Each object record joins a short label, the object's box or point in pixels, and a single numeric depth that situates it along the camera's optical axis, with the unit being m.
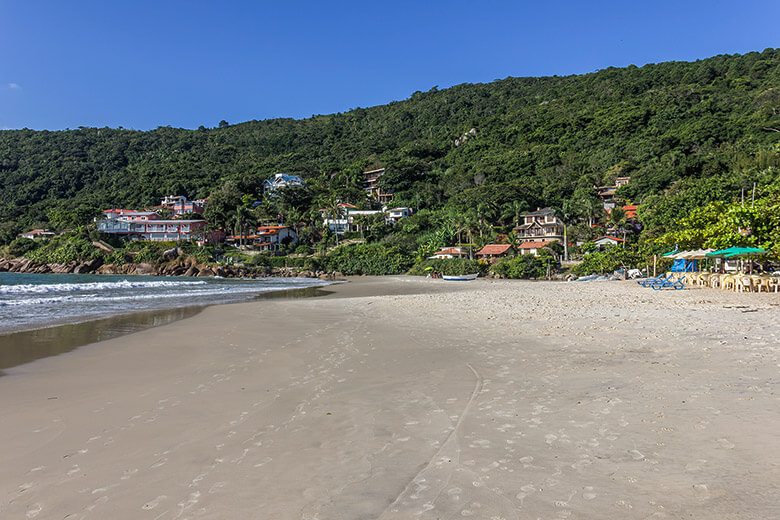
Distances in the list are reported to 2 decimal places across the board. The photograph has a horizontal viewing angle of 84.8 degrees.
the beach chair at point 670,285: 25.89
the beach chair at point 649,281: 27.86
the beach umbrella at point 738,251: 23.38
